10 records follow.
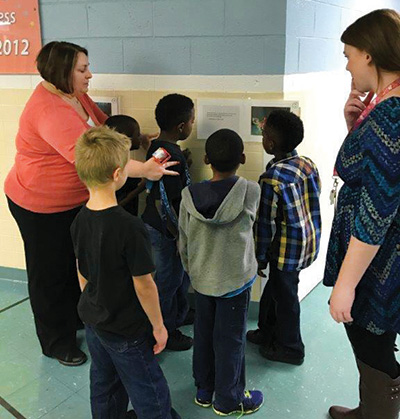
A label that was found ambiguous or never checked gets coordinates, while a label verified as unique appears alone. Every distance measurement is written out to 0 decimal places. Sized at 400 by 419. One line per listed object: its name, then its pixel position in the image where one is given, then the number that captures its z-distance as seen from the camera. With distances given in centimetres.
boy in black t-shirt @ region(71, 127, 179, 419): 153
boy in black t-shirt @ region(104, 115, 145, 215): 246
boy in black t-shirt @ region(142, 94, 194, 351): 223
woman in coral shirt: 214
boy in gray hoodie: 186
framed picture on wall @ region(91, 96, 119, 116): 278
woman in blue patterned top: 131
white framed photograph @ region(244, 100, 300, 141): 242
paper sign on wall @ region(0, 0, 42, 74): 287
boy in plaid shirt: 214
